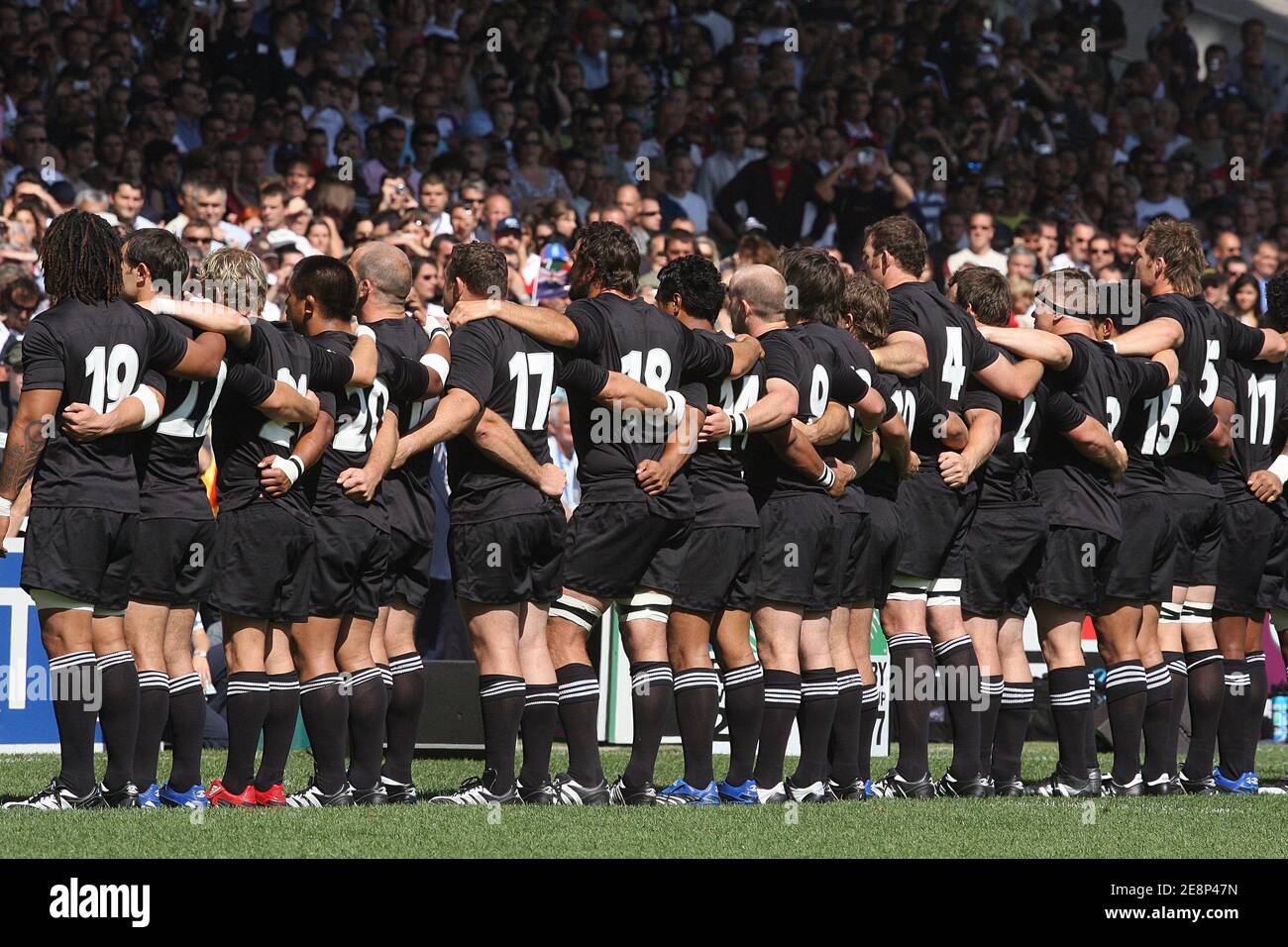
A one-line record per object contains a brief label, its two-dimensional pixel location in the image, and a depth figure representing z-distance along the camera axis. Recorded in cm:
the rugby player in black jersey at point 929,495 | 1642
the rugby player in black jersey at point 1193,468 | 1767
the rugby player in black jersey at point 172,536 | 1411
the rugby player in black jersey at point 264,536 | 1433
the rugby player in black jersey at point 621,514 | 1512
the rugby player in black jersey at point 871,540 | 1617
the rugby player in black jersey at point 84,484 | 1354
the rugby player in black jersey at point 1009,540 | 1681
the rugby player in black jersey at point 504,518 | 1493
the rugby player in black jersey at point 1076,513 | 1691
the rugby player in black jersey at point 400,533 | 1556
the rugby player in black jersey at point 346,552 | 1470
